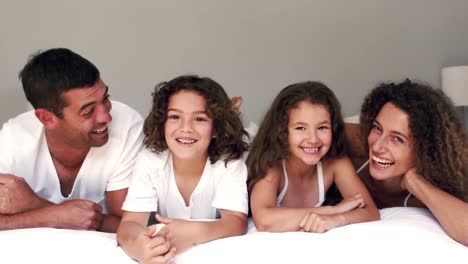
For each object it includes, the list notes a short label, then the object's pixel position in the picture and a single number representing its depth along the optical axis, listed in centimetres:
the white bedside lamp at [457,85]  265
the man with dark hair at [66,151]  141
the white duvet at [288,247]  113
